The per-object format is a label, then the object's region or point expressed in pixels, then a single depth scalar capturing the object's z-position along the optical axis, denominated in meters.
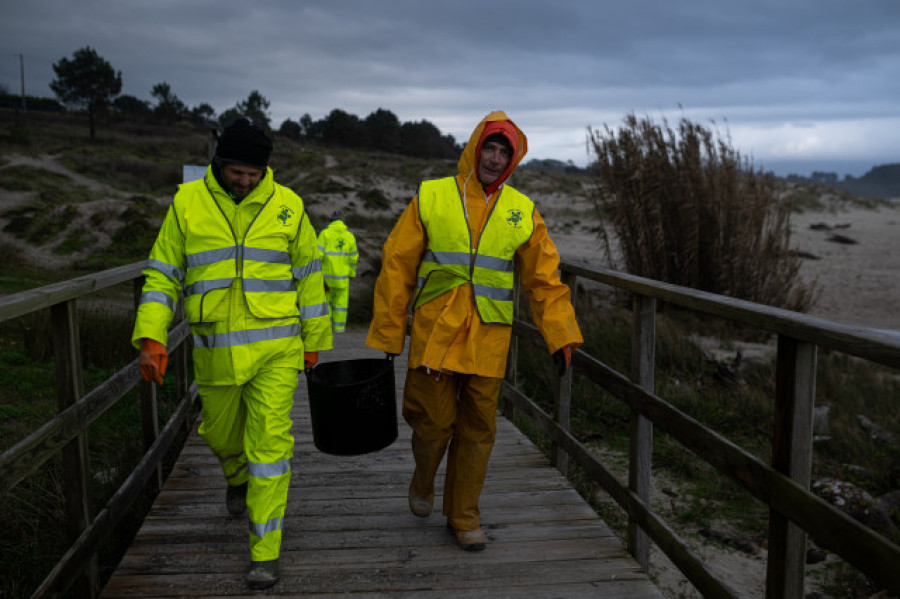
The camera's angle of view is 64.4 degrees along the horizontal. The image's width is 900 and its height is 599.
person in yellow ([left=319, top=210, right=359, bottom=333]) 8.96
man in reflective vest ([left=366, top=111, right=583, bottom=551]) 3.11
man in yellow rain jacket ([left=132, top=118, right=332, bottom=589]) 2.86
